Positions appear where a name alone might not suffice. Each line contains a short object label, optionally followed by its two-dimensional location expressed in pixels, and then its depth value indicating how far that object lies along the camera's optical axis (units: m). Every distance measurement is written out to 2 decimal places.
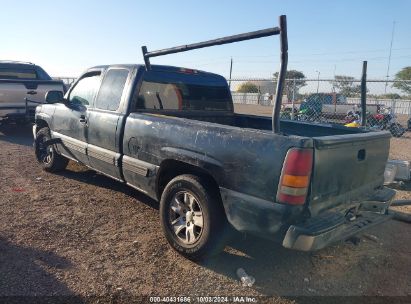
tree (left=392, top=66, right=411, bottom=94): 54.31
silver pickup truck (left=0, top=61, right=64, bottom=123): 9.57
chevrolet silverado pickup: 2.85
